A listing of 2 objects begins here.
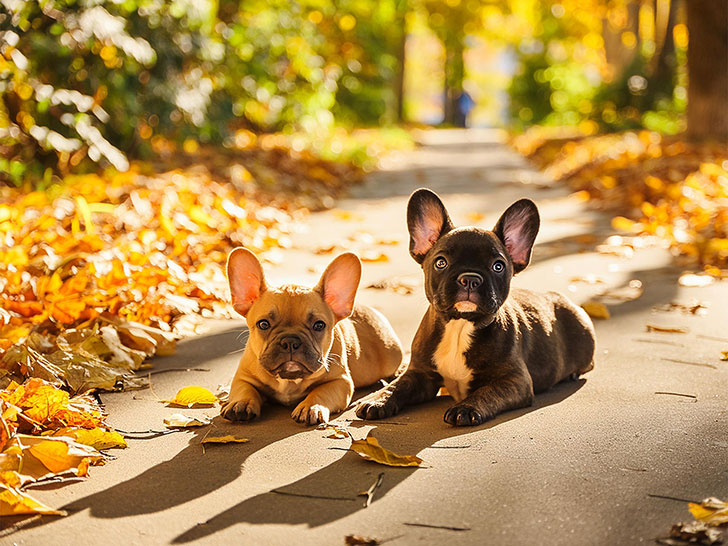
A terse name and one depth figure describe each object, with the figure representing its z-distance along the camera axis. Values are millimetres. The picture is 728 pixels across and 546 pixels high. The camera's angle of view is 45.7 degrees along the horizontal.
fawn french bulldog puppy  3980
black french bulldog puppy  4055
